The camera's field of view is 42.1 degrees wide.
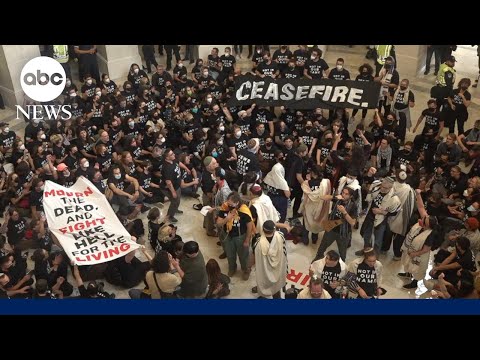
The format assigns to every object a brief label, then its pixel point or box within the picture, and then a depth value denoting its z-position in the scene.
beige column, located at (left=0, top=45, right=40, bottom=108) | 13.16
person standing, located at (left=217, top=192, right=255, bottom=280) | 8.19
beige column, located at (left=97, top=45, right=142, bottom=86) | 14.92
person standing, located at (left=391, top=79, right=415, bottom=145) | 11.29
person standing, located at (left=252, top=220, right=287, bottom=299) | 7.64
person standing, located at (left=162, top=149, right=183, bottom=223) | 9.60
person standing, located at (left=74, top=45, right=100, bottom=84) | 14.30
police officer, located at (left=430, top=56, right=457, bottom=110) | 11.64
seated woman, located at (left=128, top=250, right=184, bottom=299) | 7.37
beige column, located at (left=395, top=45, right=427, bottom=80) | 14.72
